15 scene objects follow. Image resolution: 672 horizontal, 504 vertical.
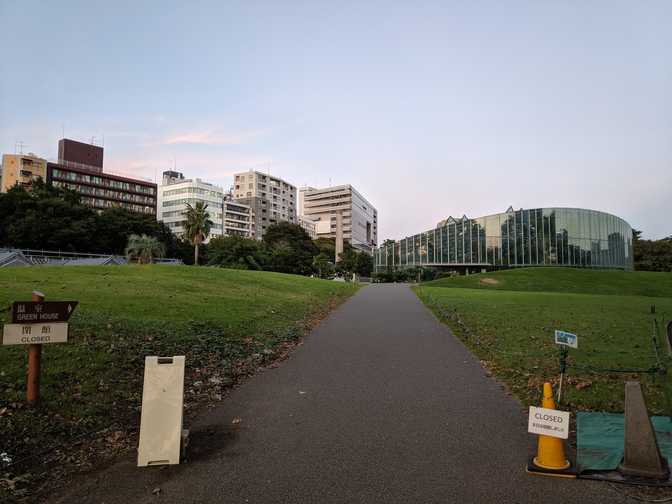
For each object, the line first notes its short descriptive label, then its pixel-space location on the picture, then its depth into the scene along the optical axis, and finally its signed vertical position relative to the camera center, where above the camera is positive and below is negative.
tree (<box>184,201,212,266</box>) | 57.00 +6.04
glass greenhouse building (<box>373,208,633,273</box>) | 68.62 +5.64
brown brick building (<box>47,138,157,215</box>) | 95.19 +20.64
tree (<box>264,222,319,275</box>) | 60.34 +4.45
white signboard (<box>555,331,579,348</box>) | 5.72 -0.85
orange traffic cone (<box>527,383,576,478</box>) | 4.11 -1.83
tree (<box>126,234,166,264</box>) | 44.28 +2.06
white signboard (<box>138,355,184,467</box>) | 4.30 -1.49
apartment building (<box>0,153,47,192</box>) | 88.81 +20.45
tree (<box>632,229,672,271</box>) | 86.38 +4.65
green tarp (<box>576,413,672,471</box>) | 4.35 -1.86
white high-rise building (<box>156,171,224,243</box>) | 114.88 +19.26
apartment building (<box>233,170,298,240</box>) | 131.75 +23.97
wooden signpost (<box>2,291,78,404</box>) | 5.03 -0.72
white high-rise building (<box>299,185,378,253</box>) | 162.62 +24.99
